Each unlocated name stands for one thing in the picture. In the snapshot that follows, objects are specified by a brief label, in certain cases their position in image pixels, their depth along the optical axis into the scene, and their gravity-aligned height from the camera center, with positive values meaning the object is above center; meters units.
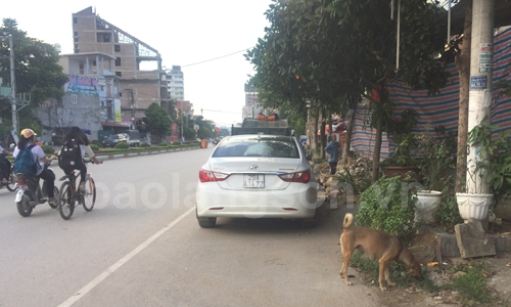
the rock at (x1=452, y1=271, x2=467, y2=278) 4.15 -1.46
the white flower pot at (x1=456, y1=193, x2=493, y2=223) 4.71 -0.90
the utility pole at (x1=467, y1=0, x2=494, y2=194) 4.79 +0.55
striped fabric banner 8.23 +0.51
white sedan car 6.02 -0.90
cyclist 7.92 -0.40
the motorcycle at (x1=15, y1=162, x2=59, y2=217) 7.67 -1.23
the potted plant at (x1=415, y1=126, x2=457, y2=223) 5.09 -0.75
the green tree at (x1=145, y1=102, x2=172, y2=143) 65.94 +0.84
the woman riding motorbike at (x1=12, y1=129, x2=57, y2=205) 7.75 -0.59
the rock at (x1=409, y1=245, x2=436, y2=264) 4.62 -1.40
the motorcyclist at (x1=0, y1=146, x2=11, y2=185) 11.09 -1.02
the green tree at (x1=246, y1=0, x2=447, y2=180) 6.63 +1.26
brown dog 4.18 -1.22
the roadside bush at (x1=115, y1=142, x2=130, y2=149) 37.56 -1.68
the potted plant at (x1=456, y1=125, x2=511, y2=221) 4.71 -0.54
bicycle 7.54 -1.28
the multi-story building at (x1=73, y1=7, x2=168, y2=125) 77.94 +13.08
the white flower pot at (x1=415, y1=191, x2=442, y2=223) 5.07 -0.96
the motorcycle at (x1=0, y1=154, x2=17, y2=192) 11.18 -1.48
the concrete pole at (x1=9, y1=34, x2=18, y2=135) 28.56 +1.92
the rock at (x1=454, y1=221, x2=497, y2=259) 4.54 -1.24
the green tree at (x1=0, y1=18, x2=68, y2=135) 39.19 +5.37
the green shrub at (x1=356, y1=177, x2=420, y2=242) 4.81 -0.98
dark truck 15.57 -0.11
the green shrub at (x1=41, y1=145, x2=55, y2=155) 27.25 -1.44
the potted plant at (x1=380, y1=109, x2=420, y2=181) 8.23 -0.46
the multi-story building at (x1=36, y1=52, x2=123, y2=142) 47.44 +3.19
